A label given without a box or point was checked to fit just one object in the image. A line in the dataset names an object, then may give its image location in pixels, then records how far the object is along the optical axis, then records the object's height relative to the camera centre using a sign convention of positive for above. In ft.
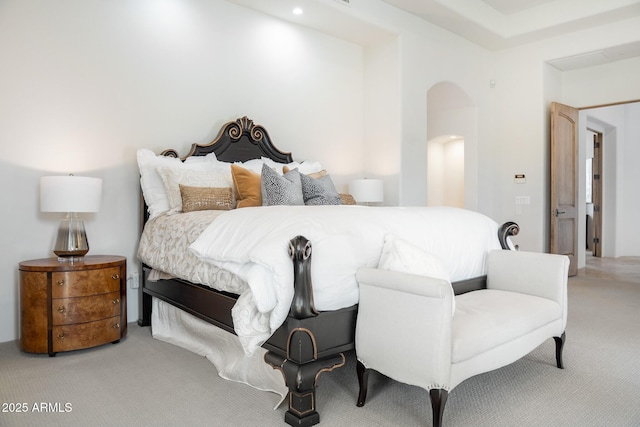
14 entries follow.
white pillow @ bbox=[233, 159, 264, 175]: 13.15 +1.37
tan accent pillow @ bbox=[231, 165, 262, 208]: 11.40 +0.66
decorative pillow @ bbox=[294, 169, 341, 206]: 11.71 +0.50
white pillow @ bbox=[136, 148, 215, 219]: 11.37 +0.73
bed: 6.24 -1.48
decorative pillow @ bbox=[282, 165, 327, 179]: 13.51 +1.17
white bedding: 6.28 -0.55
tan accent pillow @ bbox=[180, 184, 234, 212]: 10.92 +0.32
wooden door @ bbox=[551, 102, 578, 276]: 19.02 +1.29
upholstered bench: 5.89 -1.69
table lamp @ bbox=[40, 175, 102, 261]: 9.55 +0.18
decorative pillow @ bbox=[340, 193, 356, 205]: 14.25 +0.41
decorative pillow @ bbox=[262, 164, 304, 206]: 10.82 +0.52
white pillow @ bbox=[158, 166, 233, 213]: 11.18 +0.82
